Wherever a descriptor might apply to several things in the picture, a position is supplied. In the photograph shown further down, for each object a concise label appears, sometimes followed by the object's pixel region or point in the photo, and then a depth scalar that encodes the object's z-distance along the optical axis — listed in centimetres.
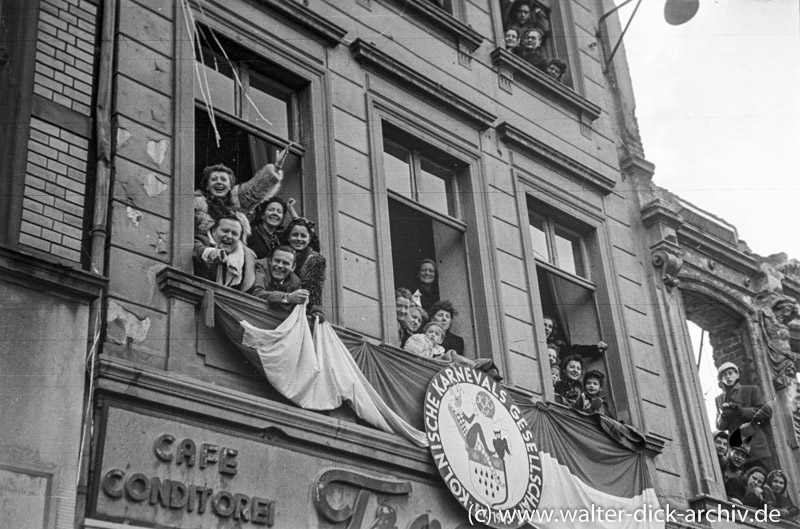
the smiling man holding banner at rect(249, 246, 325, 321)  1020
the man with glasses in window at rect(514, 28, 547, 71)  1614
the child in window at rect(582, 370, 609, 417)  1348
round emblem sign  1059
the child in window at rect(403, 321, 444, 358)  1166
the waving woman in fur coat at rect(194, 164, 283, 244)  1032
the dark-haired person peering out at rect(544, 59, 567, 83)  1636
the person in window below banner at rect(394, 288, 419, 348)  1196
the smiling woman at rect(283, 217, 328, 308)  1059
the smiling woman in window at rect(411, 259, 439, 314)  1314
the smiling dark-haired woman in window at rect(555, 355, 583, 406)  1337
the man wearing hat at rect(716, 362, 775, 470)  1558
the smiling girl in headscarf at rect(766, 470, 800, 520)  1491
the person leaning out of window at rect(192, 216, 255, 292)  980
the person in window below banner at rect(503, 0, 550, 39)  1656
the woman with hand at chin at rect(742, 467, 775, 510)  1463
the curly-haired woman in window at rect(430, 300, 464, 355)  1236
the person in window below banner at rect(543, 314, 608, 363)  1393
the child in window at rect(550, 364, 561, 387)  1338
